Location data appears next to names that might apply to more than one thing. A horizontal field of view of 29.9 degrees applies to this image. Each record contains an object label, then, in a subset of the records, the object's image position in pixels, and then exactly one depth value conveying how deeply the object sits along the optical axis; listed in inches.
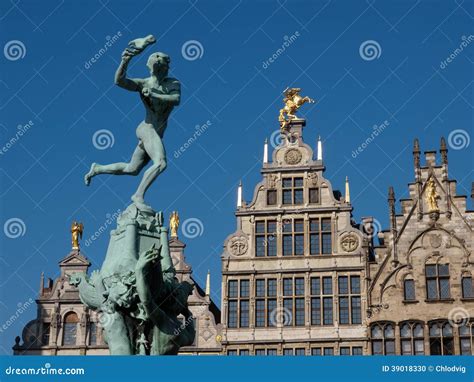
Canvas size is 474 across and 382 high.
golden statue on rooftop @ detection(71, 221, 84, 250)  1512.1
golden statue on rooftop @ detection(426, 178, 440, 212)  1416.1
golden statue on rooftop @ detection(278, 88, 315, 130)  1496.1
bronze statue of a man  606.5
